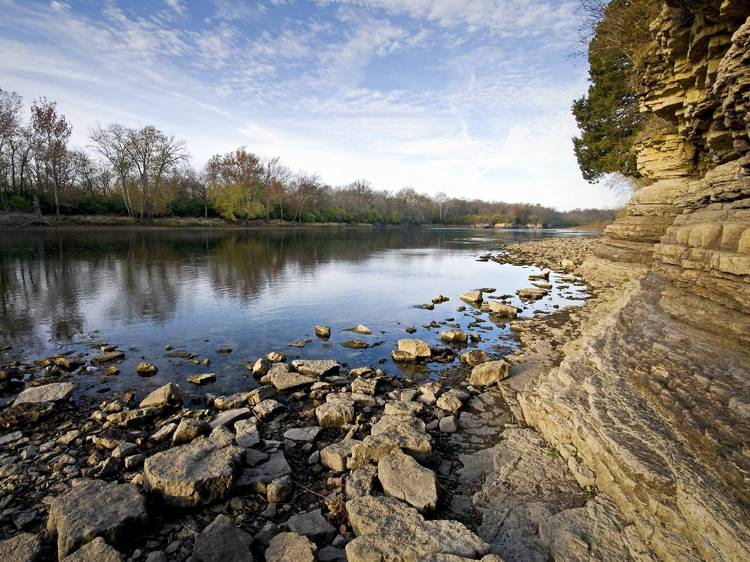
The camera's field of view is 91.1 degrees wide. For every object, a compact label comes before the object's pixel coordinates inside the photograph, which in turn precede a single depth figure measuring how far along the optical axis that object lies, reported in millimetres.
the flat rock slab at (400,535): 2973
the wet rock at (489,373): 6965
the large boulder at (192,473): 3779
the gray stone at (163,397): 5938
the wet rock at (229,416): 5387
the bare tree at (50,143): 44188
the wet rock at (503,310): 12141
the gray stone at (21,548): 3008
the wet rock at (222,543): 3123
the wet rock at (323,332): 9930
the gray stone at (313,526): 3445
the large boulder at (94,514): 3146
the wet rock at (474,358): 8121
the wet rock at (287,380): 6738
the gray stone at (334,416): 5508
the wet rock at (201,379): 6941
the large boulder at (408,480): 3734
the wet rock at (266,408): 5720
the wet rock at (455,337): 9688
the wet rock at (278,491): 3979
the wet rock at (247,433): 4906
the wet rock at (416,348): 8429
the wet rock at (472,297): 14117
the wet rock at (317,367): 7375
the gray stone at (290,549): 3074
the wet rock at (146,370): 7305
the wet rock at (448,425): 5414
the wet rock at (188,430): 4906
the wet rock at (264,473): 4117
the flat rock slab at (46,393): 5879
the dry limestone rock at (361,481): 3879
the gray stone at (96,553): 2875
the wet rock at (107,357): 7742
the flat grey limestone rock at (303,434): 5121
